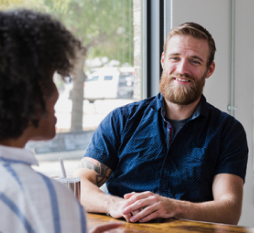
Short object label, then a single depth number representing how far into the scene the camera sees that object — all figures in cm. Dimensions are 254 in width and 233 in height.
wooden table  123
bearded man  176
